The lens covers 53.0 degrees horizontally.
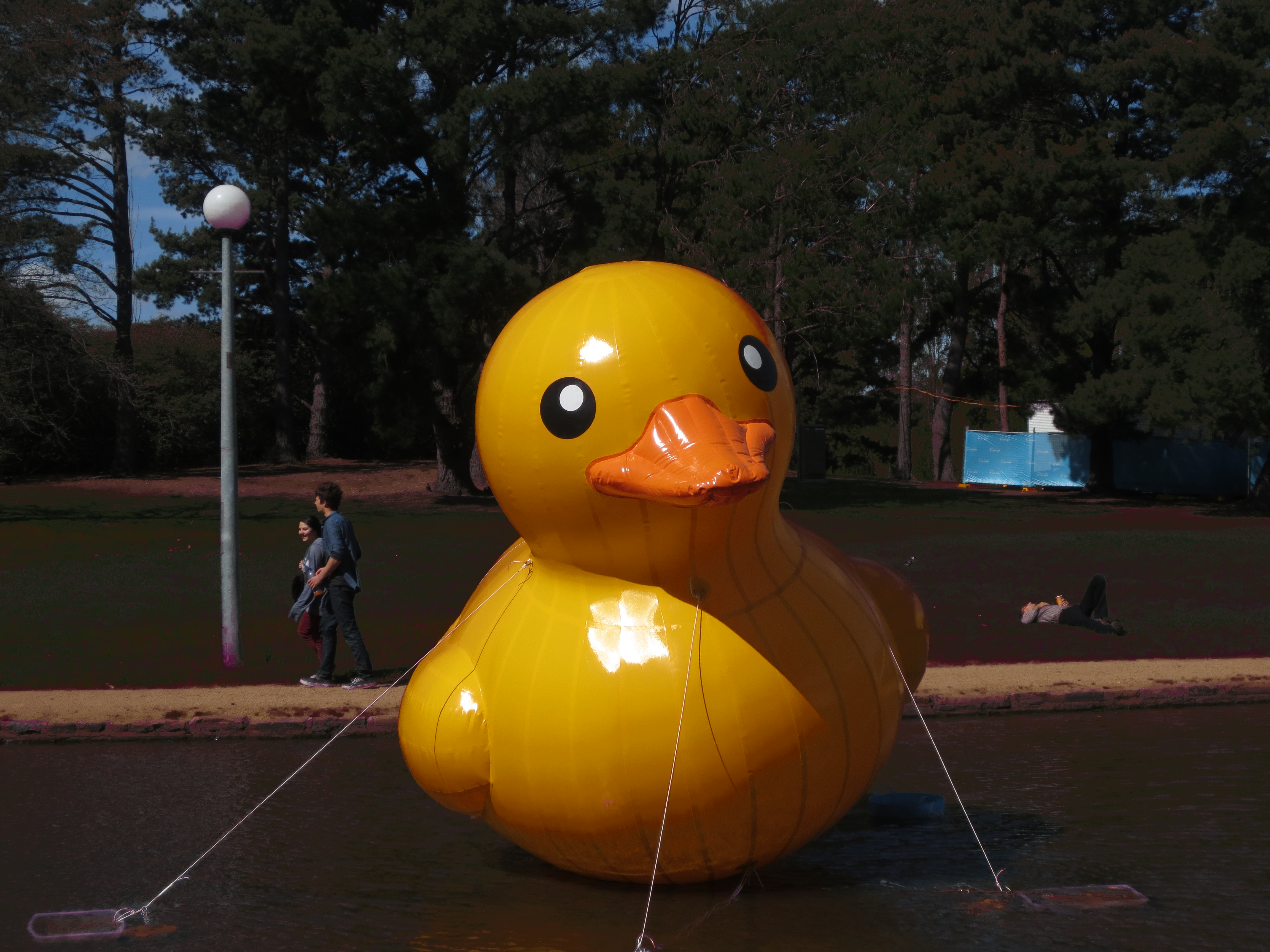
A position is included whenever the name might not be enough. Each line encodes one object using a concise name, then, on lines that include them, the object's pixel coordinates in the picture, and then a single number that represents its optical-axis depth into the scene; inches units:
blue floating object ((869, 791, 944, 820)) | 293.3
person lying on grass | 556.1
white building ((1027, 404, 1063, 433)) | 1898.4
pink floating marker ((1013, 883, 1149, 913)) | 232.7
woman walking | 434.0
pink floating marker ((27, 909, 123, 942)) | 223.5
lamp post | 467.5
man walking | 427.2
